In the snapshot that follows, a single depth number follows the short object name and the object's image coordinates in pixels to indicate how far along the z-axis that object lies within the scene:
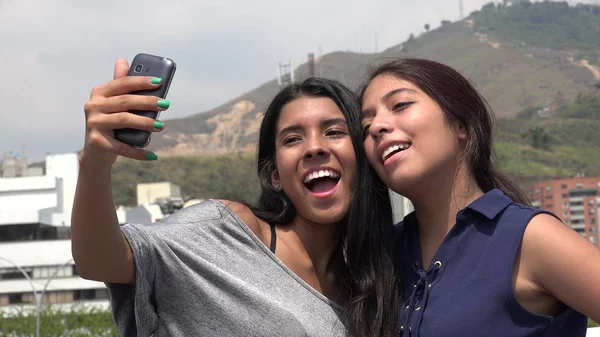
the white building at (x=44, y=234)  56.88
